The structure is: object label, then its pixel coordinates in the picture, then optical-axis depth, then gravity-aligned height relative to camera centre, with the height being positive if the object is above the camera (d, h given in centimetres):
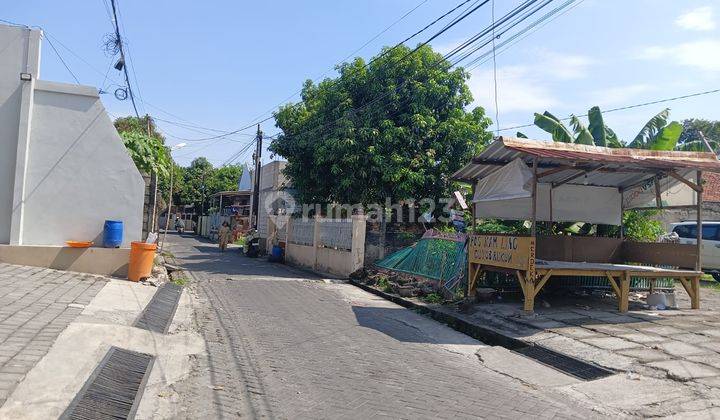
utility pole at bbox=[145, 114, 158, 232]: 1547 +91
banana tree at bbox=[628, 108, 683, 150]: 1490 +306
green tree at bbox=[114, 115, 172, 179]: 1473 +180
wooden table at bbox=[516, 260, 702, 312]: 947 -63
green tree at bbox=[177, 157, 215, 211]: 5919 +358
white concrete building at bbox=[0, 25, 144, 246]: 1171 +115
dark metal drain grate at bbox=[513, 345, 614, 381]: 662 -165
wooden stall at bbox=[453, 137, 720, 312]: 953 +79
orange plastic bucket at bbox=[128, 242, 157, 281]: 1195 -97
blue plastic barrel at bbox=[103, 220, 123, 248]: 1215 -44
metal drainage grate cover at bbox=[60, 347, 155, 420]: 479 -173
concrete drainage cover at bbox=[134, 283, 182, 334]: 832 -166
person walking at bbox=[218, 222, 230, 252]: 2978 -92
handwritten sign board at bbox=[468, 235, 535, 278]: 941 -33
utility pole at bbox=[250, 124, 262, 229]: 3006 +218
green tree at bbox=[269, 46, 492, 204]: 1736 +329
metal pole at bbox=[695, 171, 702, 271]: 1033 +20
